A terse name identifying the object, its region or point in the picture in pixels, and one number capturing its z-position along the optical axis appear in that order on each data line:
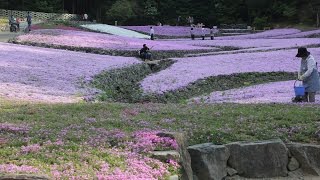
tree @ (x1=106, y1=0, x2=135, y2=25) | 83.00
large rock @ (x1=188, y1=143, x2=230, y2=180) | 8.15
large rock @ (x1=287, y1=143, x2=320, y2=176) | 9.02
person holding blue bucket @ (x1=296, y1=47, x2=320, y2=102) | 15.07
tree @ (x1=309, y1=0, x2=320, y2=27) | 73.84
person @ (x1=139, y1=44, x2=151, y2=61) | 33.78
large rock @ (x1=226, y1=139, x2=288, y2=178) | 8.67
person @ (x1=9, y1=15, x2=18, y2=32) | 53.94
